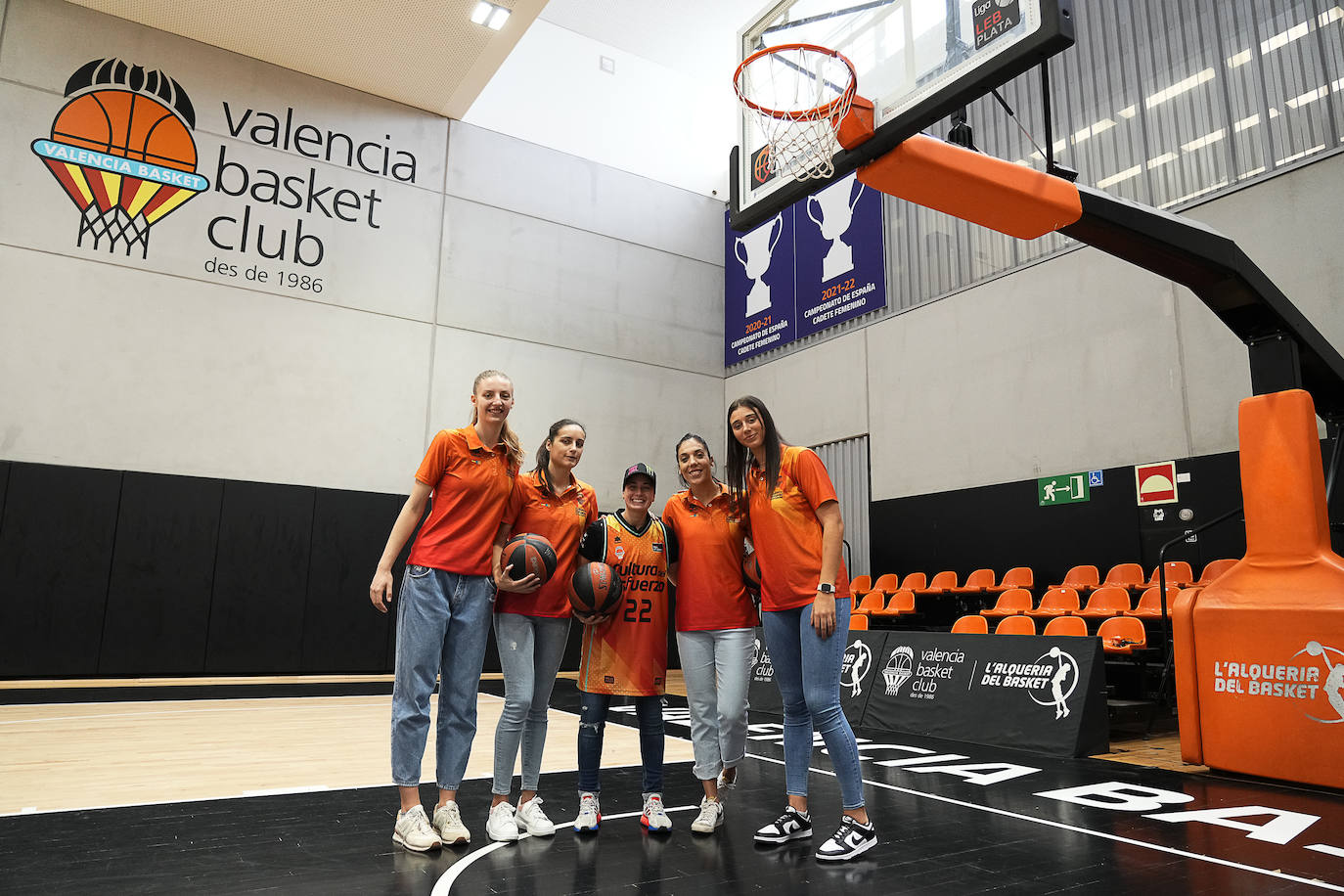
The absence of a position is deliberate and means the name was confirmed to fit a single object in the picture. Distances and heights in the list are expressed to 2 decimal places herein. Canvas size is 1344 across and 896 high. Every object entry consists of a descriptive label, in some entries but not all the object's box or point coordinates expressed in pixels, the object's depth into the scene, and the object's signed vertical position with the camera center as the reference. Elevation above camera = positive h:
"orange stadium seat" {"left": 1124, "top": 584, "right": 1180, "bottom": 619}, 7.02 -0.02
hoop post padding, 4.17 -0.15
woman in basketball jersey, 3.20 -0.20
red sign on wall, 7.95 +1.11
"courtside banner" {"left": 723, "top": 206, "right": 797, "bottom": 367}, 12.68 +4.68
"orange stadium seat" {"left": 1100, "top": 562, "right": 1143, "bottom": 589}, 7.97 +0.23
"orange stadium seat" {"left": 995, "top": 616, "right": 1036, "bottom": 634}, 6.58 -0.21
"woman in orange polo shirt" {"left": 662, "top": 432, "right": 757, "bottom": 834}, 3.23 -0.14
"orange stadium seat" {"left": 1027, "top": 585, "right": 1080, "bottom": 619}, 7.66 -0.03
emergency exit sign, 8.71 +1.13
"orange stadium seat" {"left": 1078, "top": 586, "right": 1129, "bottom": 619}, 7.36 -0.03
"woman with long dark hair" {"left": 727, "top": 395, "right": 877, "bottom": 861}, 2.97 -0.01
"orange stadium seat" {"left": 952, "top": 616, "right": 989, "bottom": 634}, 6.98 -0.23
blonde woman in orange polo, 2.98 -0.03
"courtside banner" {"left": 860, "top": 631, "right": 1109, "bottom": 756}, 5.14 -0.61
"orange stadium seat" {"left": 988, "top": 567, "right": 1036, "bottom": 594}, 8.95 +0.21
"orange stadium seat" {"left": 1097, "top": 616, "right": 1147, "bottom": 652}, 6.30 -0.25
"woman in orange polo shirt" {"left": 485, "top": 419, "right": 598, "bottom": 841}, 3.08 -0.11
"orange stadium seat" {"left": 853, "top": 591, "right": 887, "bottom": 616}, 9.38 -0.07
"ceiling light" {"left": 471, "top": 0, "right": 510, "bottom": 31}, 9.80 +6.62
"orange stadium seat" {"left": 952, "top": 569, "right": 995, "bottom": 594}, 9.02 +0.16
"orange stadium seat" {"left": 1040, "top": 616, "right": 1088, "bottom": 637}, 6.29 -0.20
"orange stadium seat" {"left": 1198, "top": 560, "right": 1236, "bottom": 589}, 7.11 +0.27
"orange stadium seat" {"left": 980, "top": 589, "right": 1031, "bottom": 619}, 8.07 -0.05
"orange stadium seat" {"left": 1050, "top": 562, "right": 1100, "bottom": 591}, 8.34 +0.21
